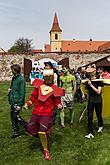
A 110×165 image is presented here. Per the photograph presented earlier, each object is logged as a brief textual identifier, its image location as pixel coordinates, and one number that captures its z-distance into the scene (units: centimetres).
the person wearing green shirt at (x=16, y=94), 296
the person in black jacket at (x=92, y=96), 302
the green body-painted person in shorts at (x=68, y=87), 381
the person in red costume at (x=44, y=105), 249
